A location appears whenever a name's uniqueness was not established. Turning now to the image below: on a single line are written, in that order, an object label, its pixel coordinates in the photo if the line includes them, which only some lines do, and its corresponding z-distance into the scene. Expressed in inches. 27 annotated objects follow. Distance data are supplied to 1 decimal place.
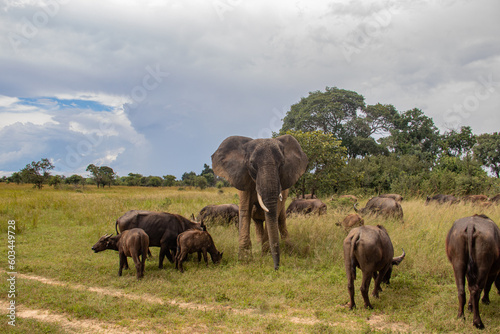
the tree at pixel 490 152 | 1427.2
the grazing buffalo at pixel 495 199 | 606.3
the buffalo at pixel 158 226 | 341.7
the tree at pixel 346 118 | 1403.8
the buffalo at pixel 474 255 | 188.7
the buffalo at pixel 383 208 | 485.4
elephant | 313.0
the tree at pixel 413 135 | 1401.3
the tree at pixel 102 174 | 1691.7
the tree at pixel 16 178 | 1571.6
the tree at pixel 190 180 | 2041.6
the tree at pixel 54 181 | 1459.2
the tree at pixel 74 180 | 1861.5
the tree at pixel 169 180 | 2122.3
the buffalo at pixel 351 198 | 674.0
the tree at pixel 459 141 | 1355.8
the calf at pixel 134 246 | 291.4
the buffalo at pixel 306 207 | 533.3
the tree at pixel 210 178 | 2246.8
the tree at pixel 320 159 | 681.0
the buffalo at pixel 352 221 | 395.2
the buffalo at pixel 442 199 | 639.8
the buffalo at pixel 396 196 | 674.5
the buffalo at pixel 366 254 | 214.4
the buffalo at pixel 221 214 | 505.4
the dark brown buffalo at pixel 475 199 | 616.2
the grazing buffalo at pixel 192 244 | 313.9
